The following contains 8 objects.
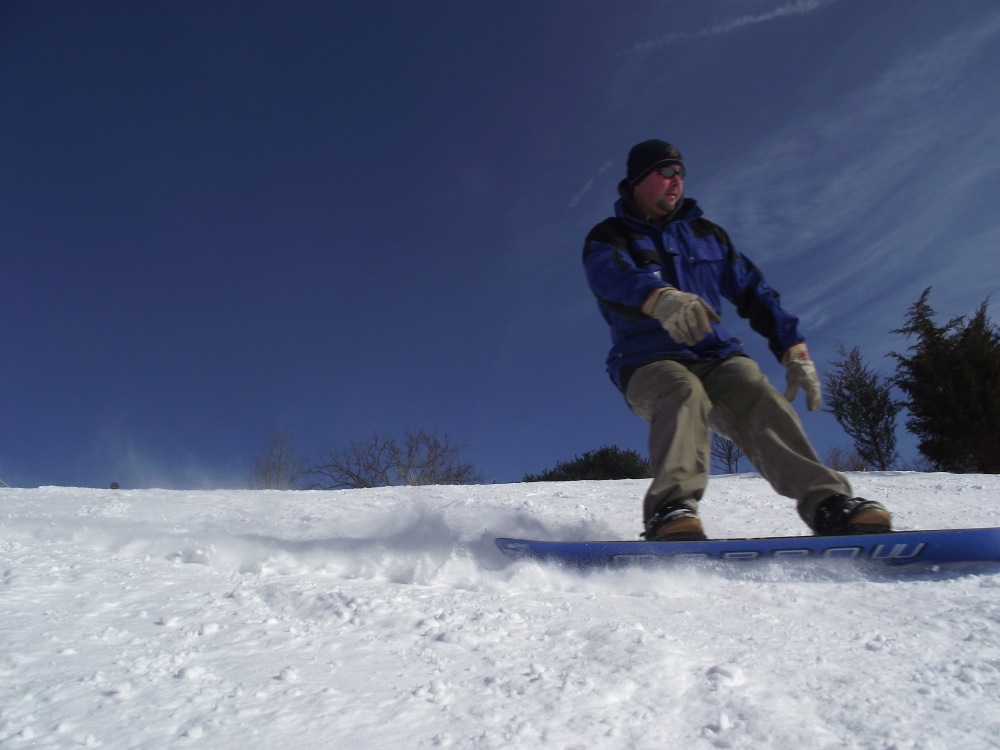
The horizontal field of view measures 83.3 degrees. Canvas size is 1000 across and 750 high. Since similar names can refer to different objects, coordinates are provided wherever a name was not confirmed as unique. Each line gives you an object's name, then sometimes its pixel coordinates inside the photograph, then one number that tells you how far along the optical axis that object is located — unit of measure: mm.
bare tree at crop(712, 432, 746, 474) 23062
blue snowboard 1658
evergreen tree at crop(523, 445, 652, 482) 17938
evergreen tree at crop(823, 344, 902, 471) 18594
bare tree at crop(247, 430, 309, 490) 26328
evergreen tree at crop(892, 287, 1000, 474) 14852
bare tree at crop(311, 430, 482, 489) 26594
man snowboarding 2059
